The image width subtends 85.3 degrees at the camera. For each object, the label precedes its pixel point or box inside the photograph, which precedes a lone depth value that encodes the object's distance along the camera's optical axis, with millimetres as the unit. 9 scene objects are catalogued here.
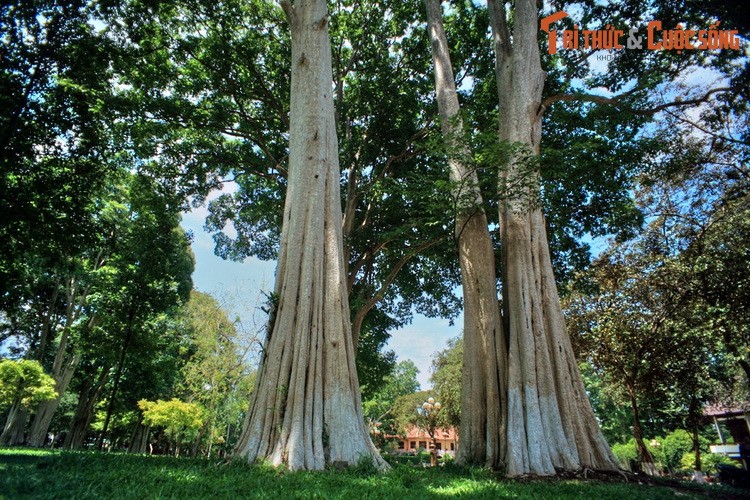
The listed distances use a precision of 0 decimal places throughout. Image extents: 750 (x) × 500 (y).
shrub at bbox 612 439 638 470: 27416
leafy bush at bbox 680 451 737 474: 21359
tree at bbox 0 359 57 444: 15284
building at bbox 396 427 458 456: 50406
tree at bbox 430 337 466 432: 23172
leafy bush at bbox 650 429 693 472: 25922
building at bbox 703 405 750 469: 20109
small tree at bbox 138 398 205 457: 17609
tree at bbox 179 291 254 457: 20141
